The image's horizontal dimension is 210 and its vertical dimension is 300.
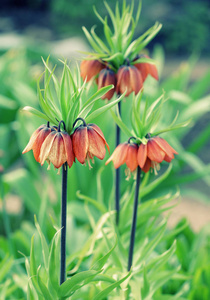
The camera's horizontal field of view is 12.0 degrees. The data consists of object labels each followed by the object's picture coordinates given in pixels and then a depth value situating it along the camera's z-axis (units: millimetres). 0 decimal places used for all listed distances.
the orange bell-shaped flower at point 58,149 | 1425
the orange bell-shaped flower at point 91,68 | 1636
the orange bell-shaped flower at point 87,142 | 1430
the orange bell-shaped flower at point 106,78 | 1621
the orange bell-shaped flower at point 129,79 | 1604
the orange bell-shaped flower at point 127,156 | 1523
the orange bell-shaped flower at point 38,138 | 1443
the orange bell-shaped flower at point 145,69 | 1647
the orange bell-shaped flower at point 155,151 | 1503
